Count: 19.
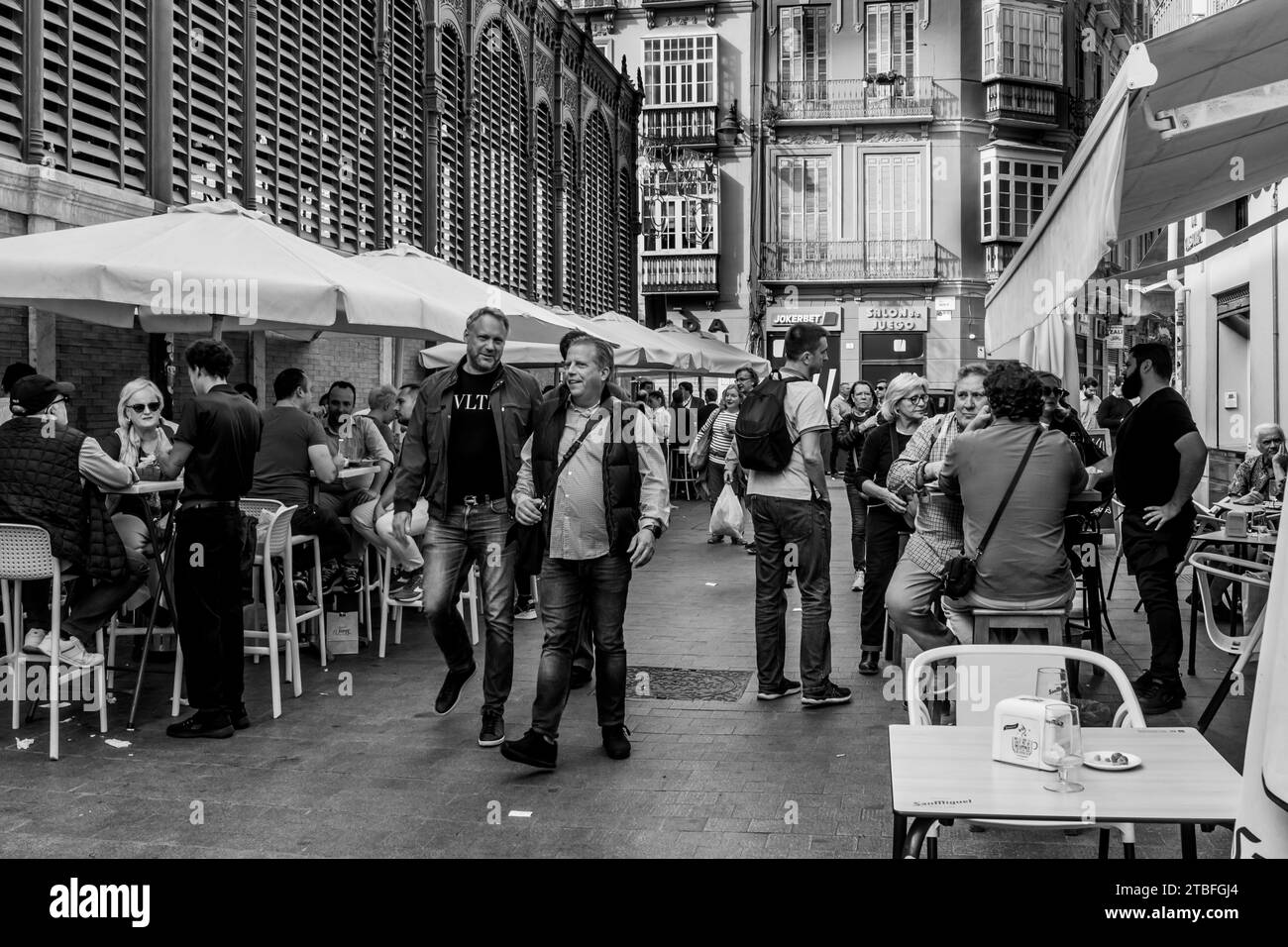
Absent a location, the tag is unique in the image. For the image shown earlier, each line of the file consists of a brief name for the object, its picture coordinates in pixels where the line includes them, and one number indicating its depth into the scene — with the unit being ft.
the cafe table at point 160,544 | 20.66
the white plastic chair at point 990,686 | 12.02
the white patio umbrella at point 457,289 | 32.76
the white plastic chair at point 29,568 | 19.51
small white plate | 10.32
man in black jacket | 20.38
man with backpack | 22.45
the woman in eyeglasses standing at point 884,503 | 25.44
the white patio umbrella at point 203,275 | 21.66
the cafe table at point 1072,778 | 9.36
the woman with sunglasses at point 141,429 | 24.36
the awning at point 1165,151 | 10.12
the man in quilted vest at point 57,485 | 19.94
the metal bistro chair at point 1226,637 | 16.63
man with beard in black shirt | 22.00
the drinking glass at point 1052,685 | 11.87
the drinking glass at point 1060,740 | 10.01
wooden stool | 17.40
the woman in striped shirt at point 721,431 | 41.91
